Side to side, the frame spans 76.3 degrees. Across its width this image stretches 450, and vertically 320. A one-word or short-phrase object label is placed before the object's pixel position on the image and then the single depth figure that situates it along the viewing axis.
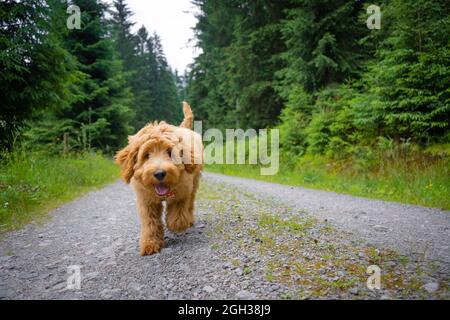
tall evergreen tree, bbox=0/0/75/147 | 6.81
